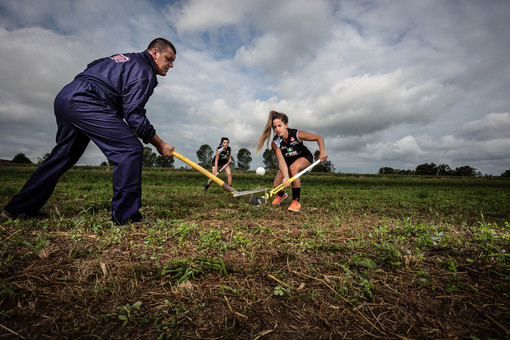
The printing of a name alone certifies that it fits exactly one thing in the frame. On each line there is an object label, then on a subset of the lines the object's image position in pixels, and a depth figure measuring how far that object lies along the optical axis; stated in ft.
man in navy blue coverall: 9.87
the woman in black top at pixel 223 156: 37.49
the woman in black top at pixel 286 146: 19.48
